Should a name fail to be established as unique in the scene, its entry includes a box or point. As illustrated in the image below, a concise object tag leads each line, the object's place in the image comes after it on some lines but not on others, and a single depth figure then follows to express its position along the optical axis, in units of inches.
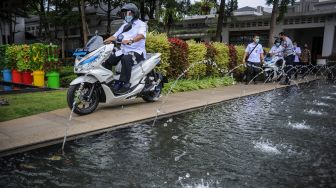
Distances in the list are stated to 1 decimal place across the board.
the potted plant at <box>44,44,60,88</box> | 426.9
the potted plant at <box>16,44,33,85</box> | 452.4
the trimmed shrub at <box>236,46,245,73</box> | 607.2
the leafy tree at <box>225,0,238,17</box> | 839.8
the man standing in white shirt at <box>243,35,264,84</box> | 518.0
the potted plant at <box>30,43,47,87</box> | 447.2
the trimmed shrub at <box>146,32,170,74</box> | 407.8
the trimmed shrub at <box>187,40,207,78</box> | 482.9
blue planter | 488.4
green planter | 420.2
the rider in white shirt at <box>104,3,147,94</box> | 279.0
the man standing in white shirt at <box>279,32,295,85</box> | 562.3
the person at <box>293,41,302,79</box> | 691.4
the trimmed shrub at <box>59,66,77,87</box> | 460.1
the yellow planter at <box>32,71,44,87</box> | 429.8
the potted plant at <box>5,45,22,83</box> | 471.3
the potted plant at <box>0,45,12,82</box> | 489.1
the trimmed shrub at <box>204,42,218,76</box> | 520.1
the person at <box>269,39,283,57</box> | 556.4
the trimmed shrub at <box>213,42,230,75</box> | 544.4
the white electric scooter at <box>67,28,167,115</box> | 249.4
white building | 886.4
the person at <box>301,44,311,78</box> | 764.4
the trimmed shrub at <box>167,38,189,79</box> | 446.9
